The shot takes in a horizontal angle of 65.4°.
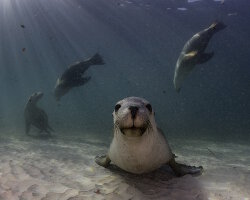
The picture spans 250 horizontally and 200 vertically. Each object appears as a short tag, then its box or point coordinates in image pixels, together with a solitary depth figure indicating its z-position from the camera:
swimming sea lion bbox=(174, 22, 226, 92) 5.76
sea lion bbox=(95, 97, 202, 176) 2.09
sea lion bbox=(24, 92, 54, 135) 7.84
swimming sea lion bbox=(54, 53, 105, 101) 6.94
